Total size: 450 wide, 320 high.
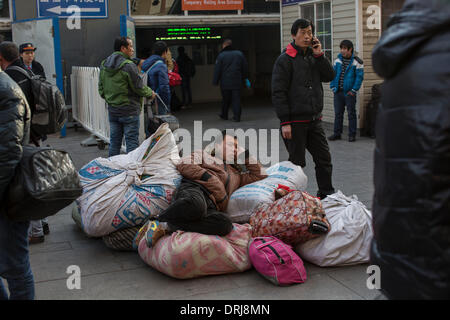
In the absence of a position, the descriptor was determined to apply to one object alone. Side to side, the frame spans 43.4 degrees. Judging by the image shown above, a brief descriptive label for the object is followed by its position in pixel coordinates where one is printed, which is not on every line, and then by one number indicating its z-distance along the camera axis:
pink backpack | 4.02
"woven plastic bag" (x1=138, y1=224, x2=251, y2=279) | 4.12
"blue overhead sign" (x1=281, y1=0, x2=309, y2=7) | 13.37
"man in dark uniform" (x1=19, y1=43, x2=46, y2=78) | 8.10
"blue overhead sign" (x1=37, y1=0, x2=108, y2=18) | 13.40
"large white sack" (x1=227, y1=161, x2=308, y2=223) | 4.98
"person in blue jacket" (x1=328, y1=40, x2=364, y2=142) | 10.30
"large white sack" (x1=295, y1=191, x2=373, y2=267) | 4.33
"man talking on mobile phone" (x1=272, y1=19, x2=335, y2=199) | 5.70
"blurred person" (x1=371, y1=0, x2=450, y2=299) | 1.88
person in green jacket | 7.55
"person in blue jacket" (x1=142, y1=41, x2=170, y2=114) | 9.90
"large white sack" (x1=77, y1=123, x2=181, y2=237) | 4.80
